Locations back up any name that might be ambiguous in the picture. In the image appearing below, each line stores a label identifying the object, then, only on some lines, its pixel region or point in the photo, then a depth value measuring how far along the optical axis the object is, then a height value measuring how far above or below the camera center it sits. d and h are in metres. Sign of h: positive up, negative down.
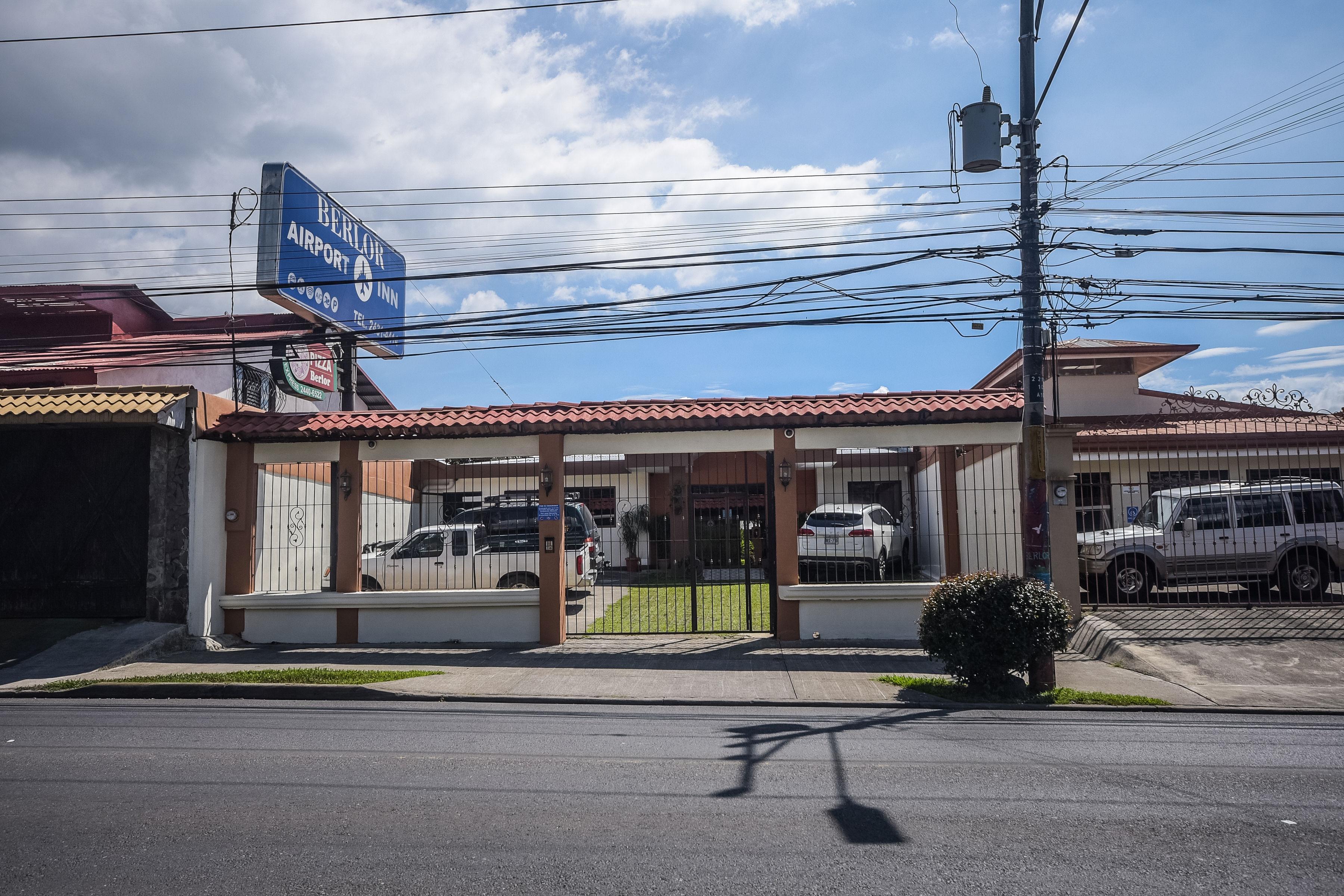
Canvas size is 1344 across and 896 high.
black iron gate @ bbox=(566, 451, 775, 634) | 12.96 -0.35
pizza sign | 16.03 +3.30
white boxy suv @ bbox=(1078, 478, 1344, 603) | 12.76 -0.36
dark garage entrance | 11.66 +0.20
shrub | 8.54 -1.02
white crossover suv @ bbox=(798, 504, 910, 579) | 14.84 -0.29
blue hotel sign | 13.80 +4.62
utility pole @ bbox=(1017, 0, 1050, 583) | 9.04 +1.83
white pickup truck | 13.98 -0.50
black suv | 14.24 +0.08
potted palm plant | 20.09 -0.04
